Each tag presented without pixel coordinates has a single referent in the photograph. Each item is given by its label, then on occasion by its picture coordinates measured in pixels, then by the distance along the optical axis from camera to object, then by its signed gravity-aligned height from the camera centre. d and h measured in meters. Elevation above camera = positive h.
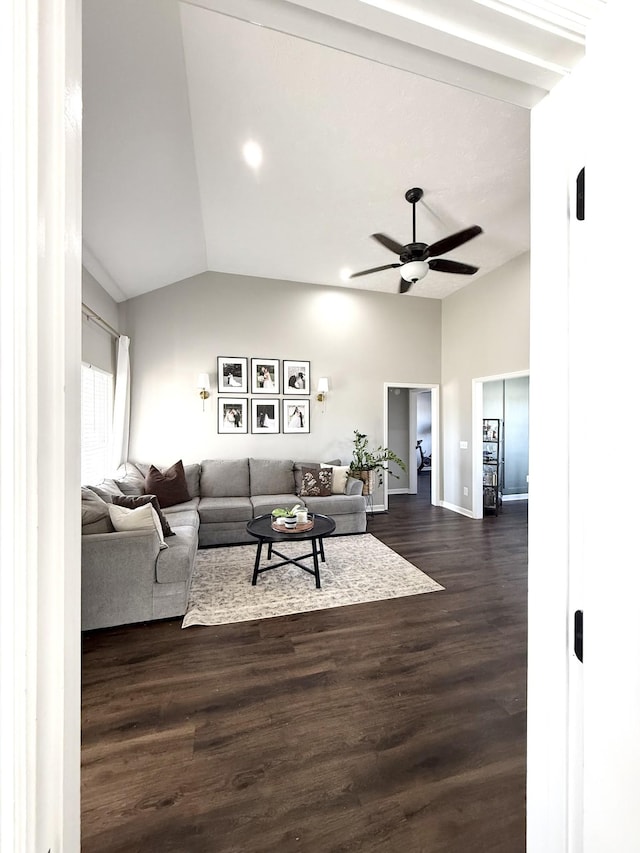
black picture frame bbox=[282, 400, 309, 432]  5.50 +0.17
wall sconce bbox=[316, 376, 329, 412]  5.45 +0.61
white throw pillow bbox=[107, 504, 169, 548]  2.58 -0.64
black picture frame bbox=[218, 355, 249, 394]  5.26 +0.74
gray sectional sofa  2.47 -0.92
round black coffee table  3.11 -0.92
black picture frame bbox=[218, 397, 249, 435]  5.26 +0.17
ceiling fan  3.19 +1.56
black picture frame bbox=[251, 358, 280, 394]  5.37 +0.75
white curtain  4.56 +0.25
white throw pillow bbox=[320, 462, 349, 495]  5.08 -0.74
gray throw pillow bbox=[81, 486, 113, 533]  2.49 -0.61
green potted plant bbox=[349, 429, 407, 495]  5.24 -0.52
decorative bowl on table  3.26 -0.85
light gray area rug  2.79 -1.36
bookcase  5.79 -0.63
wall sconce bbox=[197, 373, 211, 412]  5.01 +0.56
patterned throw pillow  4.87 -0.74
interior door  0.54 -0.02
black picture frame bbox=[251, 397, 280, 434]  5.38 +0.17
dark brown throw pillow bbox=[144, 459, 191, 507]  4.30 -0.69
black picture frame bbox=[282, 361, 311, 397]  5.50 +0.74
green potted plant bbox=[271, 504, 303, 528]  3.29 -0.81
